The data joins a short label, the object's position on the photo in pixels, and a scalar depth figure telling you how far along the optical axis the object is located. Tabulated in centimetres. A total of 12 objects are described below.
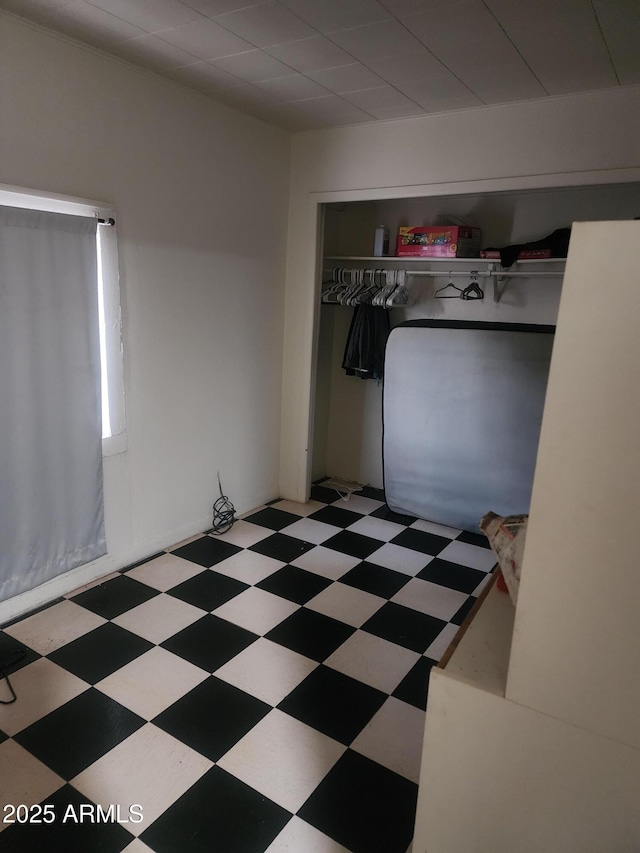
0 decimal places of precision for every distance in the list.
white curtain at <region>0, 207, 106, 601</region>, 228
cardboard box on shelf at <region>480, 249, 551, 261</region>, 324
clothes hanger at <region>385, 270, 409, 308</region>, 375
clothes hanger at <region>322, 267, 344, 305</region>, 400
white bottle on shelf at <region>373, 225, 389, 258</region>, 380
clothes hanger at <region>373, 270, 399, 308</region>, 378
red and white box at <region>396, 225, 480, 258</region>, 345
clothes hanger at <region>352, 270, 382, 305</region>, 388
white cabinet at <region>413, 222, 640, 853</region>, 93
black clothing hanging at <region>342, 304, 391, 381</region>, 392
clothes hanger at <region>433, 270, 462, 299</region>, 378
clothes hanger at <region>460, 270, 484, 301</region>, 362
